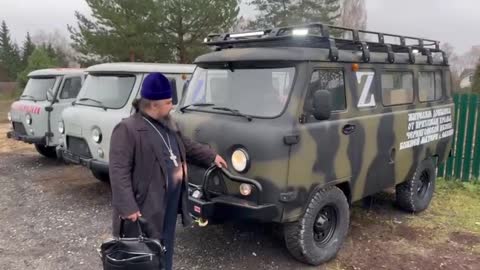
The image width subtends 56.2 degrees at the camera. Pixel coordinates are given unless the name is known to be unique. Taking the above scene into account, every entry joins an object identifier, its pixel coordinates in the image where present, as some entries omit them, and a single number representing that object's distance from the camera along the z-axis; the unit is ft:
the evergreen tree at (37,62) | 91.35
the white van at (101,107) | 20.84
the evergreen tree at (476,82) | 56.73
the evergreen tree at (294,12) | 75.72
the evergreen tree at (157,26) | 61.46
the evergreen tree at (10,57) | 141.94
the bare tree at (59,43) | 126.93
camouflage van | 13.48
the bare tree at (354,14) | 90.79
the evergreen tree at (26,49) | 140.45
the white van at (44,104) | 28.71
